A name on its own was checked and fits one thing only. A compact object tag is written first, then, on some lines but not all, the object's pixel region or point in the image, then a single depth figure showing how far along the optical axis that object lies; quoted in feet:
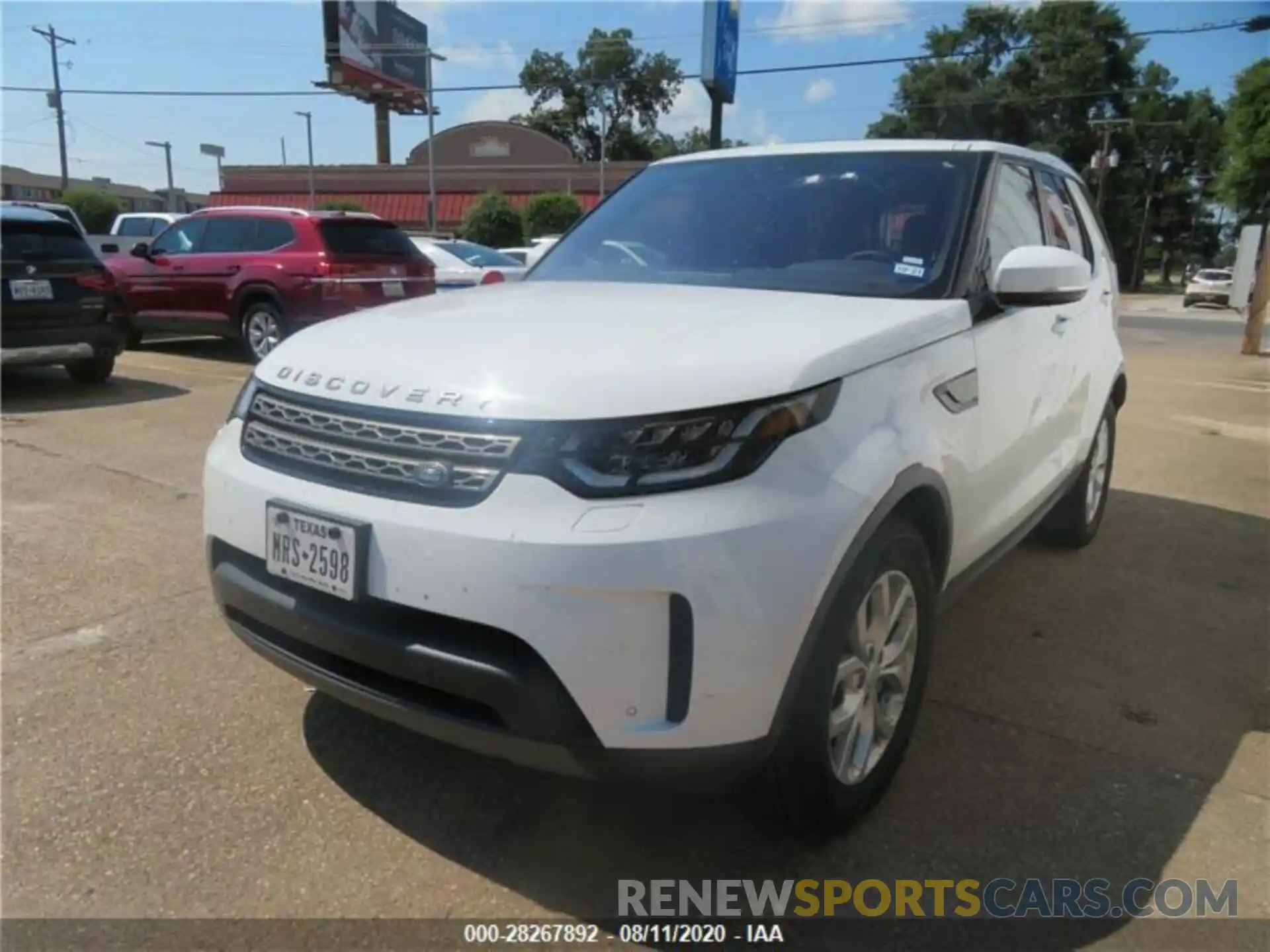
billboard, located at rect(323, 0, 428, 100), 166.81
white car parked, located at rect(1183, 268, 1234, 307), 119.55
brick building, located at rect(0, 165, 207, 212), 224.33
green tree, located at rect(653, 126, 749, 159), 213.05
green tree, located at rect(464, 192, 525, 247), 116.67
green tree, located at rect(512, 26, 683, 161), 236.43
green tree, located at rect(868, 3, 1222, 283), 173.47
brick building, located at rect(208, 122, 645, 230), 148.25
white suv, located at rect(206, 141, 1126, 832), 6.15
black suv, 24.32
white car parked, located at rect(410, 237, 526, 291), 37.60
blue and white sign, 39.88
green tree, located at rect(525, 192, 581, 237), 122.11
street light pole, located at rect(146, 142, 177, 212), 160.04
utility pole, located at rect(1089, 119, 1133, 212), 153.99
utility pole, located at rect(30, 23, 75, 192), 146.41
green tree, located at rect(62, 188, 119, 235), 108.17
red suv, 31.07
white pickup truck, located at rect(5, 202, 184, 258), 57.60
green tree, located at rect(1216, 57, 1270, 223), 107.86
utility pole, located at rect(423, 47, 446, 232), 120.78
